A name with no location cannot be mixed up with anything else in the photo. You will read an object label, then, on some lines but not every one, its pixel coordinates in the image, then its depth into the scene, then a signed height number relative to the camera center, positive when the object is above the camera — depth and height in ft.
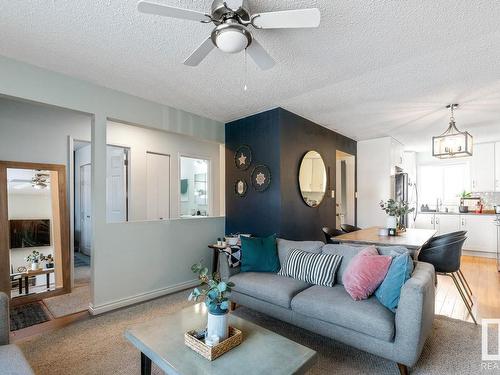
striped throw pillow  8.29 -2.69
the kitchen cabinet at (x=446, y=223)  19.20 -2.94
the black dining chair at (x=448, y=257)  9.29 -2.59
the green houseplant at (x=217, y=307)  5.13 -2.35
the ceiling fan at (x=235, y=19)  4.68 +3.03
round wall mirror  13.48 +0.31
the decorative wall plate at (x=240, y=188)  13.43 -0.18
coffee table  4.56 -3.14
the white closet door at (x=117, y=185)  14.62 +0.02
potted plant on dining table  12.03 -1.32
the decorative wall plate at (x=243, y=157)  13.21 +1.37
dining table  9.48 -2.22
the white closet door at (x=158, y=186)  15.60 -0.06
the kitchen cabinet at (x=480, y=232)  17.87 -3.36
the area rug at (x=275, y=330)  6.46 -4.48
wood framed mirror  10.46 -1.92
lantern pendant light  11.50 +1.69
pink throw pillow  6.97 -2.44
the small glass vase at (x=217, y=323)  5.13 -2.68
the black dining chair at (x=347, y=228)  14.40 -2.45
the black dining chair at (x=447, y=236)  9.45 -1.88
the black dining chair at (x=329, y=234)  12.37 -2.37
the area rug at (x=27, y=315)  8.76 -4.58
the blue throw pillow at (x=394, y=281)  6.43 -2.41
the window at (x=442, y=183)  21.36 +0.01
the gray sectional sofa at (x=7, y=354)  4.25 -2.92
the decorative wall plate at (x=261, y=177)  12.40 +0.32
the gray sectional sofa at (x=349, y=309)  5.87 -3.24
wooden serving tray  4.82 -3.02
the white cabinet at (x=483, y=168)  18.89 +1.08
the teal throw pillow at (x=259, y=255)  9.65 -2.61
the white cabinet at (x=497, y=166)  18.62 +1.16
